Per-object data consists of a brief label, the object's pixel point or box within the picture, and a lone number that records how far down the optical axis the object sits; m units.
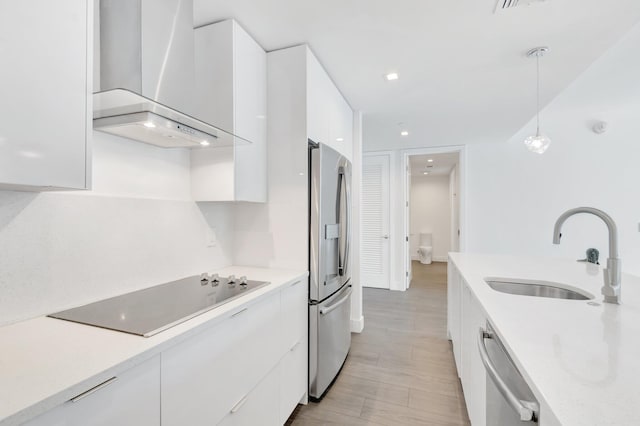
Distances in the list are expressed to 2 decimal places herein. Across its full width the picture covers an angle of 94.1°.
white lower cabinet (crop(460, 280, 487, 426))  1.36
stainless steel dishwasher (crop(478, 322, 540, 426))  0.77
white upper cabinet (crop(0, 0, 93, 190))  0.84
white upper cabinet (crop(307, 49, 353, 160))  2.12
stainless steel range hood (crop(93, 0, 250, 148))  1.18
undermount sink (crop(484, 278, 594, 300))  1.62
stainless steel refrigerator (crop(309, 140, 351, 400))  2.03
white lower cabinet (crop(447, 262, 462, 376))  2.21
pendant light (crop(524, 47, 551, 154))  2.53
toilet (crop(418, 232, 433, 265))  7.97
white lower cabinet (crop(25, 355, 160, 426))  0.71
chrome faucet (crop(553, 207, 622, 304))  1.24
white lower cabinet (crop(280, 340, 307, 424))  1.71
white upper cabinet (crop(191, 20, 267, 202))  1.79
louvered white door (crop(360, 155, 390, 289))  5.06
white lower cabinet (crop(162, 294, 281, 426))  1.01
